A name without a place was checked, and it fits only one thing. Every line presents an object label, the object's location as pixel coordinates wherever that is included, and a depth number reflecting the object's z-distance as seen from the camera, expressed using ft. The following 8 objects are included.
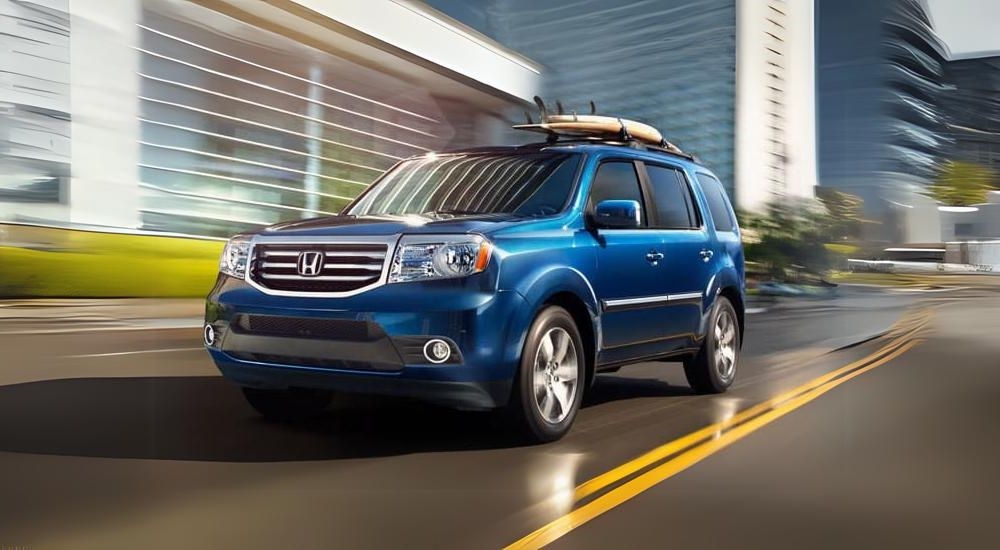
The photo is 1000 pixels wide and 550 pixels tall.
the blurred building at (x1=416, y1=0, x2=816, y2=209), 227.20
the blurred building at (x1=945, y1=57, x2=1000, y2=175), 507.30
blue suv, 19.06
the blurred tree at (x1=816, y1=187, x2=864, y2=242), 163.73
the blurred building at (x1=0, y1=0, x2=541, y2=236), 78.54
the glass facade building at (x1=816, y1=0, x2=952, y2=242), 385.50
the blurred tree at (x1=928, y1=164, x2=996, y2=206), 461.37
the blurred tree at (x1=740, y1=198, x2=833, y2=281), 140.26
